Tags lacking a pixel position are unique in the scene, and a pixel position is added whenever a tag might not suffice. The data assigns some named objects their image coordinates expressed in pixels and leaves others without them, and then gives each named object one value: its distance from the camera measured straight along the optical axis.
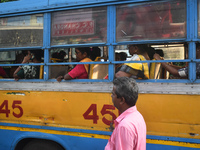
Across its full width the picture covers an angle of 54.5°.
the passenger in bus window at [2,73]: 3.55
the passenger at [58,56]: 3.40
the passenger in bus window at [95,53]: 3.05
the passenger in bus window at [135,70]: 2.41
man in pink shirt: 1.26
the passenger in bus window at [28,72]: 2.97
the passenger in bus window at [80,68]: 2.64
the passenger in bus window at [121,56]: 3.11
